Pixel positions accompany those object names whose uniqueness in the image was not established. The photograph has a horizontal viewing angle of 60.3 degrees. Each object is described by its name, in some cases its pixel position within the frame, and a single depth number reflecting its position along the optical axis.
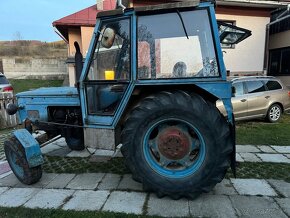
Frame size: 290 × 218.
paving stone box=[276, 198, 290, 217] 2.94
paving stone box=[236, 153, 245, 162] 4.55
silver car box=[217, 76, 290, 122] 7.69
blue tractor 3.03
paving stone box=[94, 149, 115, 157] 4.93
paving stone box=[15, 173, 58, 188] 3.67
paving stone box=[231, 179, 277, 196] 3.37
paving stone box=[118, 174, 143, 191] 3.54
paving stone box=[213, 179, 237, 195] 3.37
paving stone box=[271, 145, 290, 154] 5.05
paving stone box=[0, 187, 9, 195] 3.55
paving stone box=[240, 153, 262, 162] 4.54
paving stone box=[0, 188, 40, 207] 3.21
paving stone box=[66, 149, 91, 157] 4.90
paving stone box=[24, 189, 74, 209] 3.14
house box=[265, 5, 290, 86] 11.85
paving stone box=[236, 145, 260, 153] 5.06
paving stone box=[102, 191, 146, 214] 3.02
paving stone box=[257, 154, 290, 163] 4.50
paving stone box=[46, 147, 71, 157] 4.93
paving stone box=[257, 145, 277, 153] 5.05
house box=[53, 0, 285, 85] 10.25
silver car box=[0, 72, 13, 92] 10.03
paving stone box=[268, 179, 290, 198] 3.37
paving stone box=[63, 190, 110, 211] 3.10
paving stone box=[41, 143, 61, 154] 5.20
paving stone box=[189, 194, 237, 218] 2.88
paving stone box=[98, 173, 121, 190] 3.59
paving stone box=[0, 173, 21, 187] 3.76
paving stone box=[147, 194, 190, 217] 2.90
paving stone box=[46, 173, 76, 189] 3.66
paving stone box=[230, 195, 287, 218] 2.87
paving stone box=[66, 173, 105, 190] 3.63
